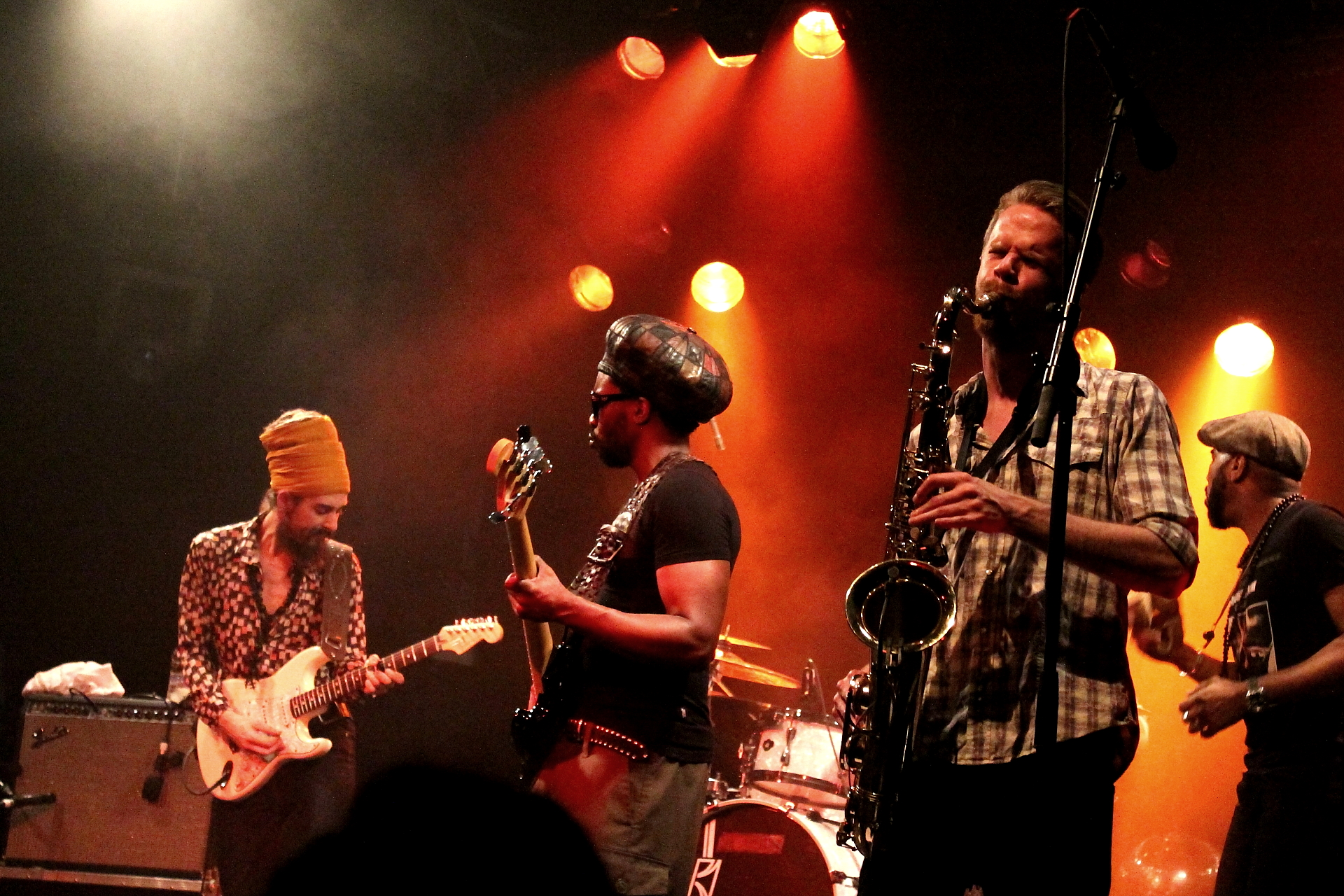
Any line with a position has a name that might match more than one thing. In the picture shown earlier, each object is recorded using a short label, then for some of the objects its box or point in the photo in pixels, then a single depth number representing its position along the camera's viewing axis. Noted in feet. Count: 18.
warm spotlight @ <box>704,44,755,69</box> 21.71
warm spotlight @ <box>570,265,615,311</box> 26.99
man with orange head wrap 18.21
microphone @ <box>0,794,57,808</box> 19.94
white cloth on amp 21.01
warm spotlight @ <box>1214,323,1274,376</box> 22.12
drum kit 16.07
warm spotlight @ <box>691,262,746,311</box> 26.21
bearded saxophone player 7.43
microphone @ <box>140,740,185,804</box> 20.17
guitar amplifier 20.18
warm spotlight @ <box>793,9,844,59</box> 23.45
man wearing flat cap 11.05
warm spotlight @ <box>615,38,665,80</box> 24.63
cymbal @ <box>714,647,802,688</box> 19.16
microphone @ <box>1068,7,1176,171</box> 7.83
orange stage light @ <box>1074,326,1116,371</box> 23.16
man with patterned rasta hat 8.89
